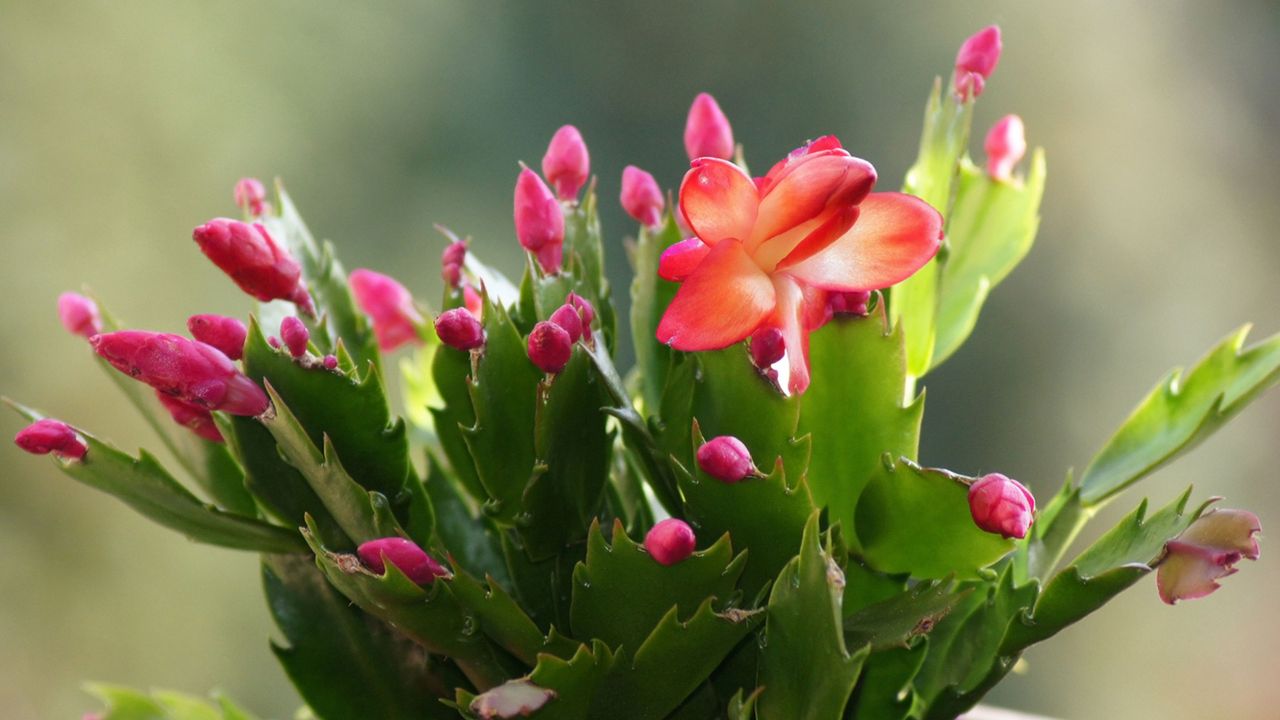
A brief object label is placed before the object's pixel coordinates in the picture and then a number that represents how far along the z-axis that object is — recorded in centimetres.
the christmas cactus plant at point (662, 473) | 80
